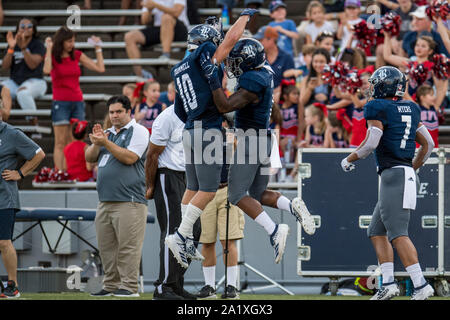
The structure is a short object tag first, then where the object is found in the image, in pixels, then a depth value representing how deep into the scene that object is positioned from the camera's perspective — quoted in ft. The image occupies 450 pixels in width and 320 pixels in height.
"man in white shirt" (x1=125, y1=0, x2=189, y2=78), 98.48
